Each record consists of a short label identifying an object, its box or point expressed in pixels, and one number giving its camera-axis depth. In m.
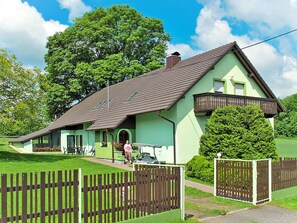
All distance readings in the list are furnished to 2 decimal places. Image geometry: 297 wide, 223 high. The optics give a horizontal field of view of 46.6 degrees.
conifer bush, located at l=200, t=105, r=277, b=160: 17.28
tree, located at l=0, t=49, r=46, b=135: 22.42
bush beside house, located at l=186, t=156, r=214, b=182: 16.53
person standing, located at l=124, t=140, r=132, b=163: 21.41
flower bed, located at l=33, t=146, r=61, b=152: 38.53
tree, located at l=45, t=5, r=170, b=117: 40.31
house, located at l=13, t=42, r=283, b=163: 20.11
